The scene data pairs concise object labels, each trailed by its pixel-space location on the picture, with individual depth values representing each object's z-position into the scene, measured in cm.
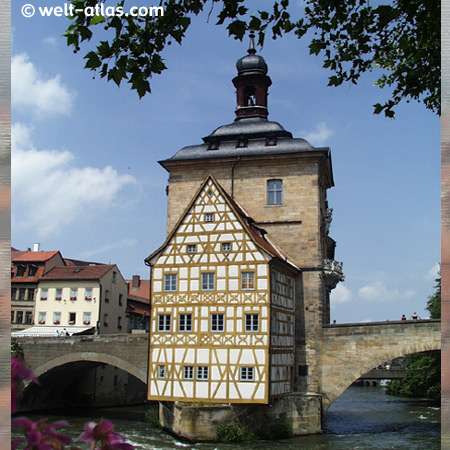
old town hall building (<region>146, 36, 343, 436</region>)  2244
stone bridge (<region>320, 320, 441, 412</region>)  2444
